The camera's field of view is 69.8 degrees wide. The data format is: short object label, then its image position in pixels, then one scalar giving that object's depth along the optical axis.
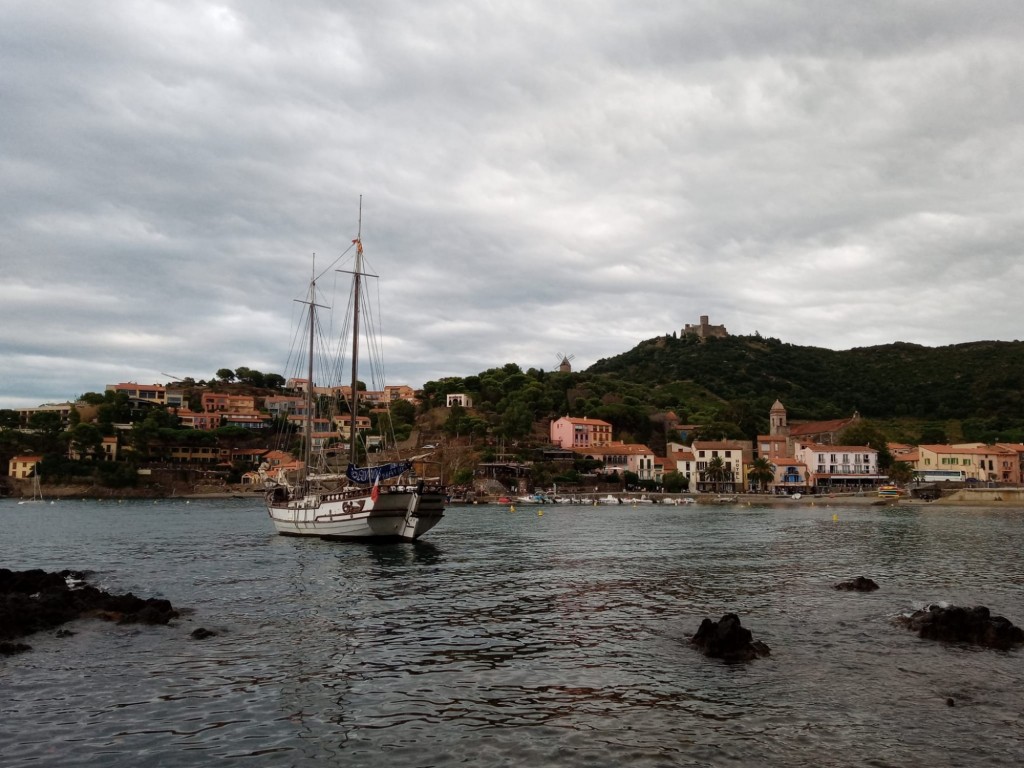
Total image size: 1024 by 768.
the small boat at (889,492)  107.42
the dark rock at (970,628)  18.92
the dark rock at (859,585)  28.09
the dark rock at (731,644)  17.66
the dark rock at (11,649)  18.34
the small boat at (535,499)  119.12
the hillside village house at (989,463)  120.00
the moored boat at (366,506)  46.91
